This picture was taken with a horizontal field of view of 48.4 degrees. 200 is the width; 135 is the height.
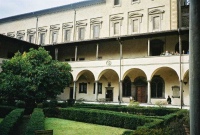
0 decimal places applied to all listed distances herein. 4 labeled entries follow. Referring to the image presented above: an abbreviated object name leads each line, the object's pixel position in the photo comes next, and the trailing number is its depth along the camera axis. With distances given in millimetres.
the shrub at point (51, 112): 18703
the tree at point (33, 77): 18828
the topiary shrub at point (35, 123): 9791
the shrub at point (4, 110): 18047
